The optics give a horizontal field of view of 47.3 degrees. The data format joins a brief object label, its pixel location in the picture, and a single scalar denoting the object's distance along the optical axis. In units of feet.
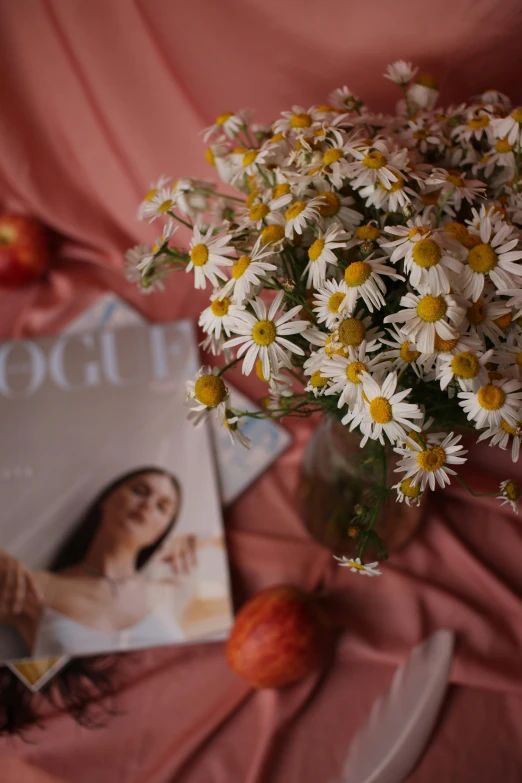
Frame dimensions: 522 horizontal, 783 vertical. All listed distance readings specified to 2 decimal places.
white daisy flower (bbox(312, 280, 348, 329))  1.20
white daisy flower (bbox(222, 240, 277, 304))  1.22
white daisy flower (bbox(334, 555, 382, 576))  1.29
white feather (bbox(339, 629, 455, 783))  1.77
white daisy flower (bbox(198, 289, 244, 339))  1.25
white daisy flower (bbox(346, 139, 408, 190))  1.27
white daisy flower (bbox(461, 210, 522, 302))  1.19
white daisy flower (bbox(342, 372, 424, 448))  1.15
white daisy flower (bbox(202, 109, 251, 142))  1.63
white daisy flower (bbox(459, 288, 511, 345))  1.23
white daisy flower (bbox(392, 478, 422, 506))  1.24
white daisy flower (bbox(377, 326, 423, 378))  1.20
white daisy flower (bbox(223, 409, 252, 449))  1.39
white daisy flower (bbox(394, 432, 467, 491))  1.23
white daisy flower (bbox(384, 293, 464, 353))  1.15
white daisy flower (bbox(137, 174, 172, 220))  1.58
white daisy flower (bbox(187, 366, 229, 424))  1.27
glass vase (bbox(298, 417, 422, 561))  1.77
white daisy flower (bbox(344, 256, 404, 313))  1.17
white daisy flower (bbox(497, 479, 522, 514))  1.36
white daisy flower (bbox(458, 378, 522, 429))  1.19
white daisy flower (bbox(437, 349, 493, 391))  1.15
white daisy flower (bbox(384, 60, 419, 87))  1.72
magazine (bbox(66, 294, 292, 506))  2.35
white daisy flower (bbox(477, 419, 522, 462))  1.23
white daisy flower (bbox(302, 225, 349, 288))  1.22
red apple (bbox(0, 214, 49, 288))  2.70
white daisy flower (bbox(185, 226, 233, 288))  1.31
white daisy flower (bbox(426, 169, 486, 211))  1.32
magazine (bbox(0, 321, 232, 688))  2.05
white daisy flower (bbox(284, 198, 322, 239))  1.25
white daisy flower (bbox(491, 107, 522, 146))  1.46
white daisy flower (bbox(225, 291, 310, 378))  1.22
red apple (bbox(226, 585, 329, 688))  1.81
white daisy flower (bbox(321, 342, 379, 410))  1.16
